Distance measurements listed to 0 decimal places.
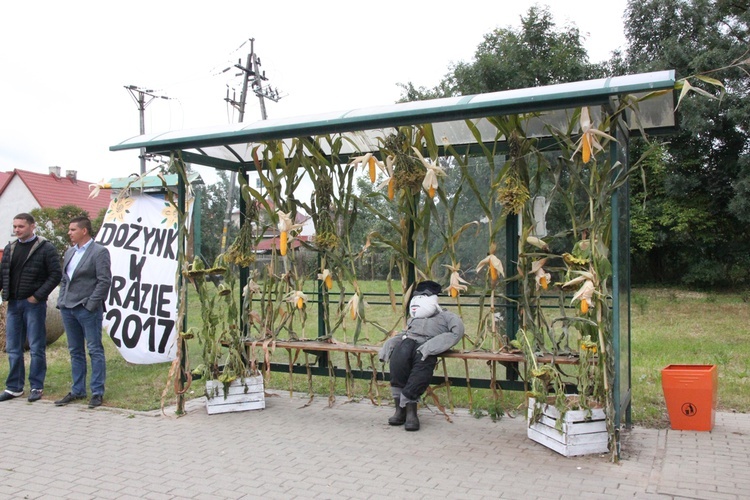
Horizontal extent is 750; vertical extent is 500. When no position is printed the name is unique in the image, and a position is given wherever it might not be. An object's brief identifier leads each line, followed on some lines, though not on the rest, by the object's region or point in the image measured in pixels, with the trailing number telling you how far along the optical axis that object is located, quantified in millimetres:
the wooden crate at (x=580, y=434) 4551
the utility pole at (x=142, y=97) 30070
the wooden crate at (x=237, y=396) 5965
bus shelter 4648
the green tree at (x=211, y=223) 6934
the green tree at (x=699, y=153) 16391
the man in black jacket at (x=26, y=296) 6488
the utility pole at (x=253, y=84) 24250
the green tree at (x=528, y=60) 18422
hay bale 9508
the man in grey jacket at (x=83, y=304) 6191
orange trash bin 5098
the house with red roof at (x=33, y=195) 37469
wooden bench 5285
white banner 7891
